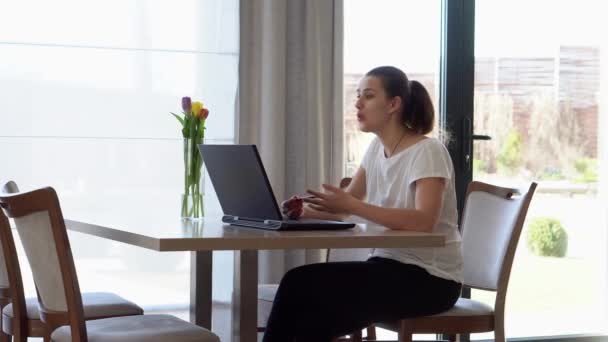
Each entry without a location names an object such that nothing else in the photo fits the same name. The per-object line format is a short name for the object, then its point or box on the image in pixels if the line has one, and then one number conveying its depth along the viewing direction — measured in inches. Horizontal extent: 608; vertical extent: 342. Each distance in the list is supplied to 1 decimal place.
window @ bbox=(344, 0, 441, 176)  162.9
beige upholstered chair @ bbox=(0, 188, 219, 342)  80.4
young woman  96.8
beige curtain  150.8
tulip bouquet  107.5
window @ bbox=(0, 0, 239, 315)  140.3
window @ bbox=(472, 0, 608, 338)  176.1
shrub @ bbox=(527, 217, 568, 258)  180.1
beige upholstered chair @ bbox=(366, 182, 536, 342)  107.5
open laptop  92.9
